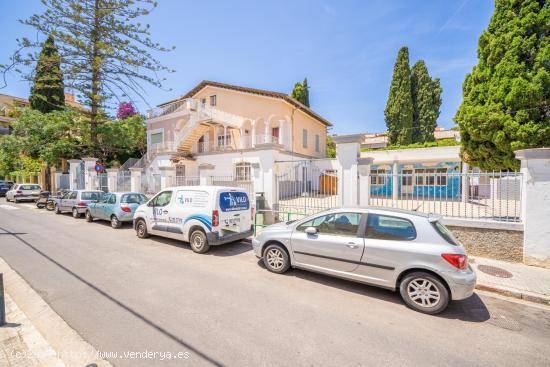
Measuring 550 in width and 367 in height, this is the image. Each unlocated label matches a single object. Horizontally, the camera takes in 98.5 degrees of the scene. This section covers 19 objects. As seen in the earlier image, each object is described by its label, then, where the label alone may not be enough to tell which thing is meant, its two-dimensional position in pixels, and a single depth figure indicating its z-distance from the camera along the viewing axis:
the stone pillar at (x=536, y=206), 5.52
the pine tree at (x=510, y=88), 6.31
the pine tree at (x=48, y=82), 14.80
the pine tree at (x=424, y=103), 20.98
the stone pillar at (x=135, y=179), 14.63
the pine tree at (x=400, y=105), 20.94
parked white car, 18.83
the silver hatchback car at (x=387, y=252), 3.68
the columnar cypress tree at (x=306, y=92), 28.59
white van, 6.39
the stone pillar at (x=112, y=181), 16.11
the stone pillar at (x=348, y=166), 7.69
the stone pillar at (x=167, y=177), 12.91
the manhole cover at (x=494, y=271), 5.14
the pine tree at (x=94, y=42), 14.27
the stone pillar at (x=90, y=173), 17.06
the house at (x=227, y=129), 19.17
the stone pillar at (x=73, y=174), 18.52
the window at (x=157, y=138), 23.41
